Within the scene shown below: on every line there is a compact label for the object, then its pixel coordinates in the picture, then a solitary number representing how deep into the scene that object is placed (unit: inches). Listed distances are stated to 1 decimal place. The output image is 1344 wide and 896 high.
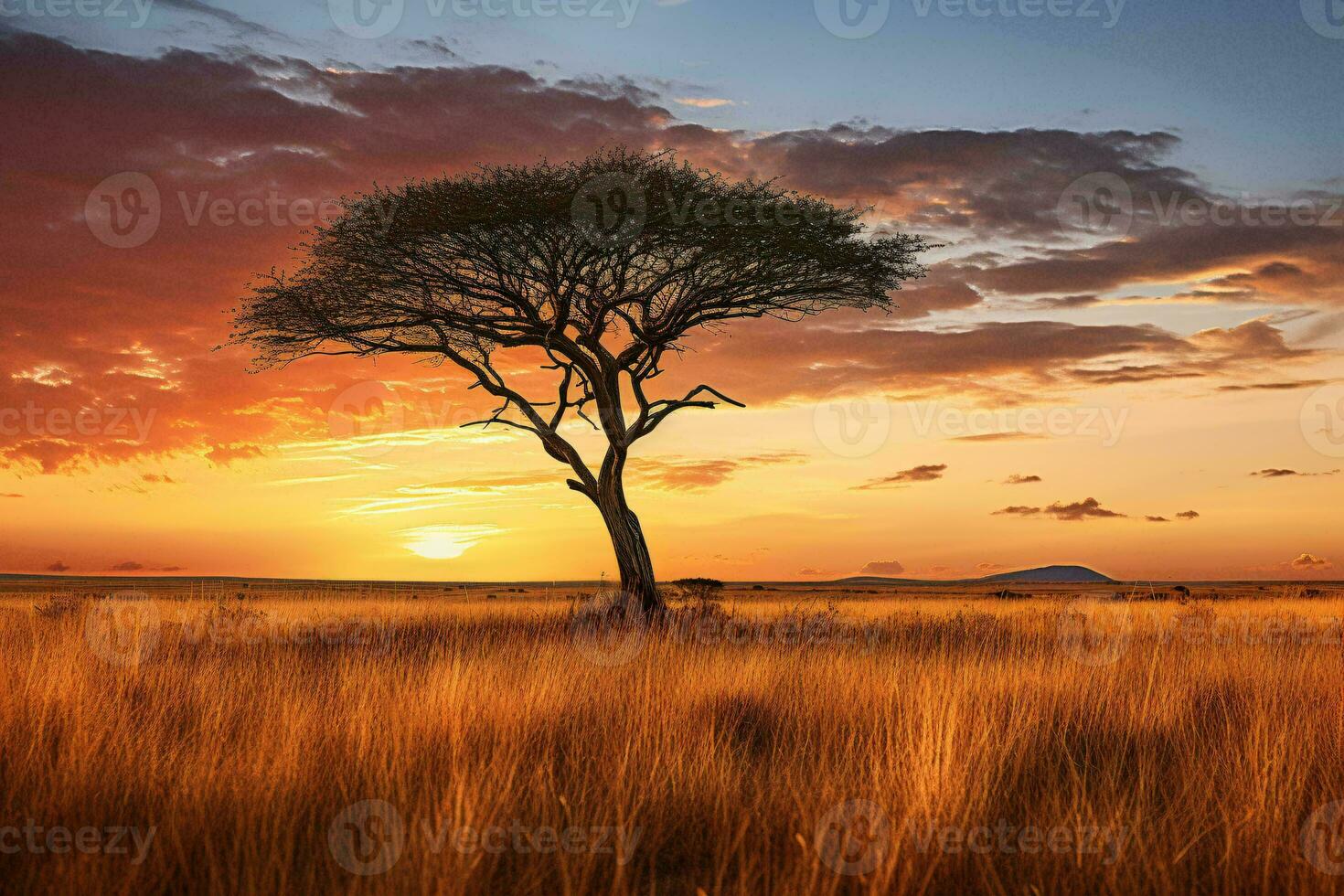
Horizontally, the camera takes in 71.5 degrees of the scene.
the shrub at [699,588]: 1174.3
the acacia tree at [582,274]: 660.7
